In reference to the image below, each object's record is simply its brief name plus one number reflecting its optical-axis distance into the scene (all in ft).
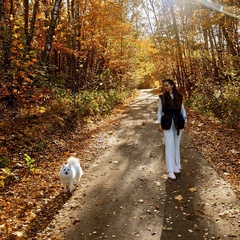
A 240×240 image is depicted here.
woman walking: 18.85
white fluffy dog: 18.08
